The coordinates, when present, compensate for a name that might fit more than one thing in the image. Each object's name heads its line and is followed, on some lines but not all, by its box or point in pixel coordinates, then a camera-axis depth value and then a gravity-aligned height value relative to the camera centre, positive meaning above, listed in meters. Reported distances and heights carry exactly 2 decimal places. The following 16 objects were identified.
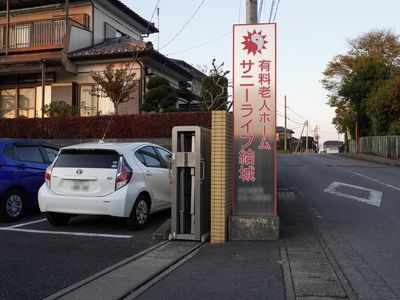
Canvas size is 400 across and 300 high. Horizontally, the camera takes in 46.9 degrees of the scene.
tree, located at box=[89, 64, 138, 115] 18.72 +2.92
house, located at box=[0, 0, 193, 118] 20.61 +4.45
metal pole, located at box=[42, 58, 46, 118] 19.87 +3.41
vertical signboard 7.45 +0.62
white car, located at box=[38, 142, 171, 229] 7.99 -0.54
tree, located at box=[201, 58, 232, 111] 22.55 +3.27
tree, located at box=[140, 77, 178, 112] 19.50 +2.49
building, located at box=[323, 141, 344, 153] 114.78 +2.49
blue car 8.99 -0.43
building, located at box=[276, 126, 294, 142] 101.16 +5.38
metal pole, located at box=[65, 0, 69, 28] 20.41 +6.28
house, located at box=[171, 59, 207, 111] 25.82 +3.36
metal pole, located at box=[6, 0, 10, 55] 21.17 +6.01
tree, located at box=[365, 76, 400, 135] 30.75 +3.36
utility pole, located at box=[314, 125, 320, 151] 105.30 +4.43
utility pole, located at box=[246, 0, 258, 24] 8.86 +2.78
